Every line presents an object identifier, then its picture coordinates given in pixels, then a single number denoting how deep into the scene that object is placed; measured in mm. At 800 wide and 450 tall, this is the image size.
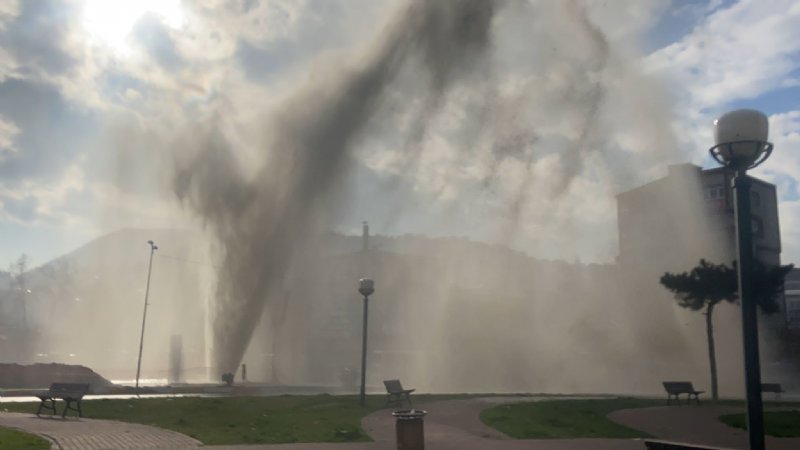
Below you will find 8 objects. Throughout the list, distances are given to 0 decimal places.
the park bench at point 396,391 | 21536
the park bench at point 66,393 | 18609
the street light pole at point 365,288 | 23922
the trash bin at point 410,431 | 12070
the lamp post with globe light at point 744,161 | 7676
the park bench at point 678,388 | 22125
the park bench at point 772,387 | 25641
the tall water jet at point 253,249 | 45094
